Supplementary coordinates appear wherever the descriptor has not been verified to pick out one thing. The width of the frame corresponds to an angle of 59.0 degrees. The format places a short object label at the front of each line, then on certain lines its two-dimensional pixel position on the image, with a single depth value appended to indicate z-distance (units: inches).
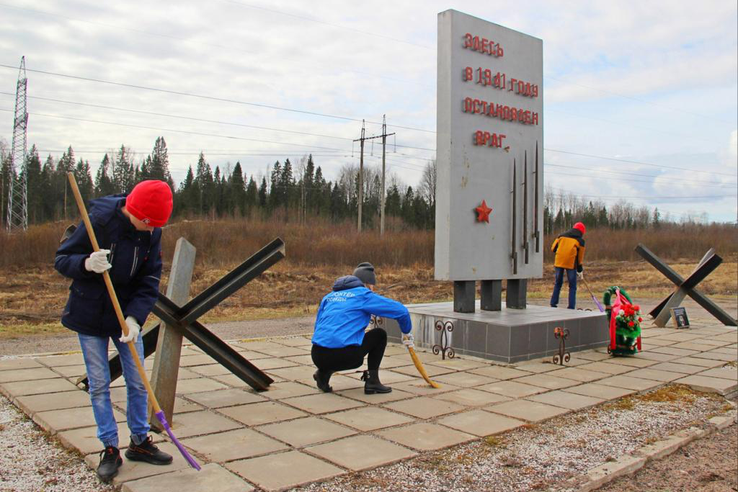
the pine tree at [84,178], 2381.0
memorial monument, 343.6
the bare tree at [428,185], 3016.7
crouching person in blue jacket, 241.0
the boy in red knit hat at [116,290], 152.2
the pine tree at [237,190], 2770.7
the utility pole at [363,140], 1898.4
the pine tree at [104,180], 2534.4
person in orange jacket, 493.4
